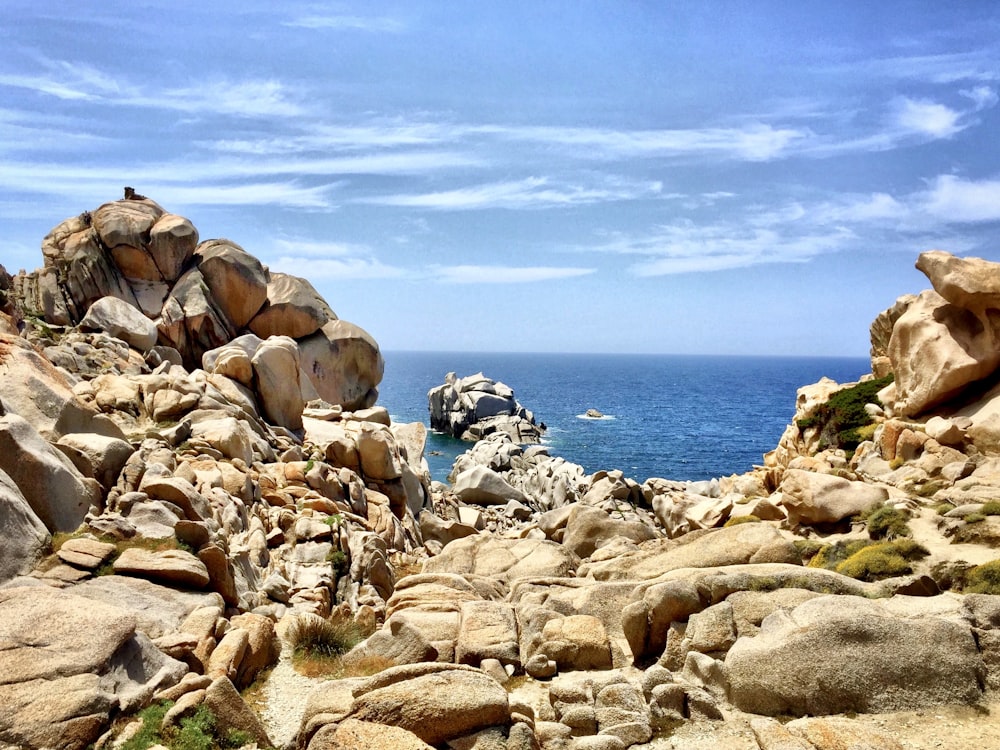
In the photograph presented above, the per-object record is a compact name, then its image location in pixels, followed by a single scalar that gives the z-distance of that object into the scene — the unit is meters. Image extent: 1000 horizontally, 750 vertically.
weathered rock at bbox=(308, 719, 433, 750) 9.48
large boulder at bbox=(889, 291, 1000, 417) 33.16
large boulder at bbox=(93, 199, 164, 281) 51.31
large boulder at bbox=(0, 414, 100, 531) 13.95
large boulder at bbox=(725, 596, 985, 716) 12.27
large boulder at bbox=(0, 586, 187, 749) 9.39
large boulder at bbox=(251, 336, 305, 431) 32.81
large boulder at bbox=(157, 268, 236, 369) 51.31
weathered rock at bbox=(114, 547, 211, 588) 14.31
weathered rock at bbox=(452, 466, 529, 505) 61.38
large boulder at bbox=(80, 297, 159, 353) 35.00
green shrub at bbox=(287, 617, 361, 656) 15.30
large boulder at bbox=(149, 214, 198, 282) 52.66
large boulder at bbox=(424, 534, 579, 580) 24.66
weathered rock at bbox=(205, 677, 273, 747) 10.60
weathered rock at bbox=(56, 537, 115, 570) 13.55
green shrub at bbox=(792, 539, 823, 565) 21.78
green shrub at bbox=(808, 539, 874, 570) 20.57
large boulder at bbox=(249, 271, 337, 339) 57.56
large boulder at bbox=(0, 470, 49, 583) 12.32
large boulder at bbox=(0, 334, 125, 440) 16.81
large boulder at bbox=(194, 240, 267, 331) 54.88
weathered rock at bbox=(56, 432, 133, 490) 16.62
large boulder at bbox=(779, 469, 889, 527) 23.89
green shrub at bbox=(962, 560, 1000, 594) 15.89
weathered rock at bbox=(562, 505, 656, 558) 30.41
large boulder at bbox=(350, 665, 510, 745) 10.28
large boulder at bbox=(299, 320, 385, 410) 58.88
